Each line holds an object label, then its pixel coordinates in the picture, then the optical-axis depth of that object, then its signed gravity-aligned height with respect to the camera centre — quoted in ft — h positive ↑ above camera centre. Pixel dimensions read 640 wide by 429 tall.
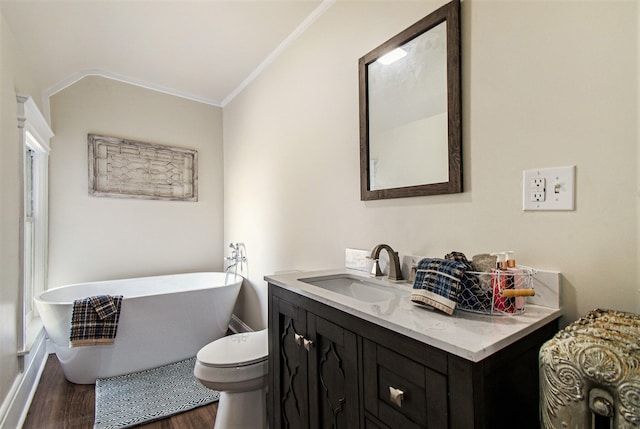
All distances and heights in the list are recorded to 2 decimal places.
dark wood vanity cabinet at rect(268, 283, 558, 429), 2.25 -1.50
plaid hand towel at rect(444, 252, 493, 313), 3.02 -0.83
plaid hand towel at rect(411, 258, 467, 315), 3.00 -0.73
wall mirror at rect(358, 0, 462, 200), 4.03 +1.55
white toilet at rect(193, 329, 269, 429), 4.95 -2.71
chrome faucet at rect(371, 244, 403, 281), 4.58 -0.71
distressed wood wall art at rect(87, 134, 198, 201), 9.72 +1.60
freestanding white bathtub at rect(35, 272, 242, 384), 7.00 -2.86
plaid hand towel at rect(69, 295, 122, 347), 6.82 -2.39
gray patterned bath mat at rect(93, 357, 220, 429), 6.02 -3.98
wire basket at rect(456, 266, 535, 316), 2.98 -0.77
